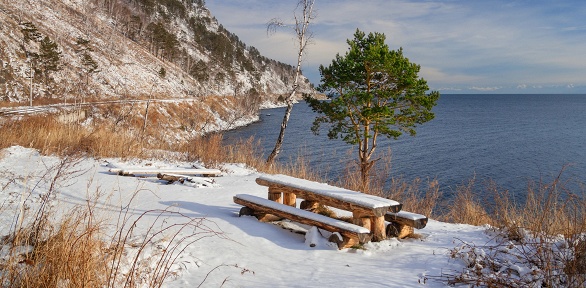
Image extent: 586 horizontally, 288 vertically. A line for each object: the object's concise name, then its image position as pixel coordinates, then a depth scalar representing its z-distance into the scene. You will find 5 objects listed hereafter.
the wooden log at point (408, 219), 5.09
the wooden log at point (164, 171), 8.32
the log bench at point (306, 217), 4.65
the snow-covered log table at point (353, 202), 4.78
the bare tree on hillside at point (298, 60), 12.89
